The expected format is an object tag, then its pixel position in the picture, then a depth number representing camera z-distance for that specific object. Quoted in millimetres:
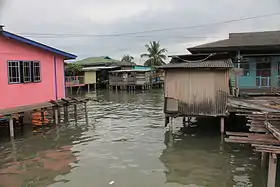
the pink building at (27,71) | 14461
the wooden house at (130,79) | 43719
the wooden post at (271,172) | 7063
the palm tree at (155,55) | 55553
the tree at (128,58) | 68000
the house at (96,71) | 41044
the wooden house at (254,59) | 17922
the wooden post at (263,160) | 9542
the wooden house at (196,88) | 13531
